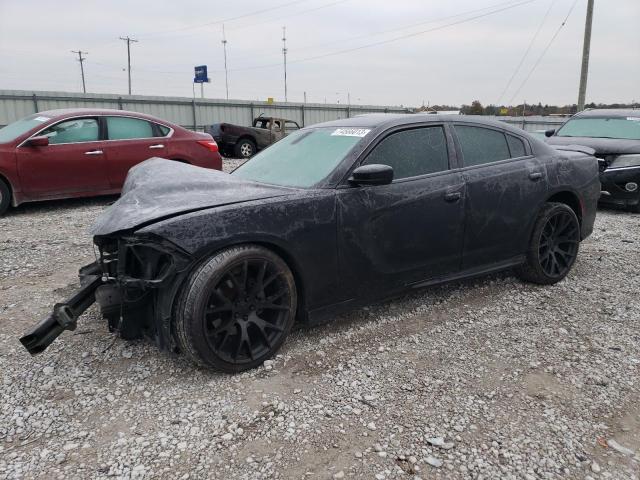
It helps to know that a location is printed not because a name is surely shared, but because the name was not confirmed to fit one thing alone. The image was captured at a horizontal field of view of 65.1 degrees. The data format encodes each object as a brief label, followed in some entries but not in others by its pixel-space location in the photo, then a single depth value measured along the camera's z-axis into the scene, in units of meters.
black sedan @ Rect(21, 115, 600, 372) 2.78
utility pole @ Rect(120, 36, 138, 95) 57.38
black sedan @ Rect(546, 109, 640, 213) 7.73
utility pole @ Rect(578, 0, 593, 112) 20.22
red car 6.96
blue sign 35.94
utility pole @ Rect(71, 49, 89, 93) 62.26
